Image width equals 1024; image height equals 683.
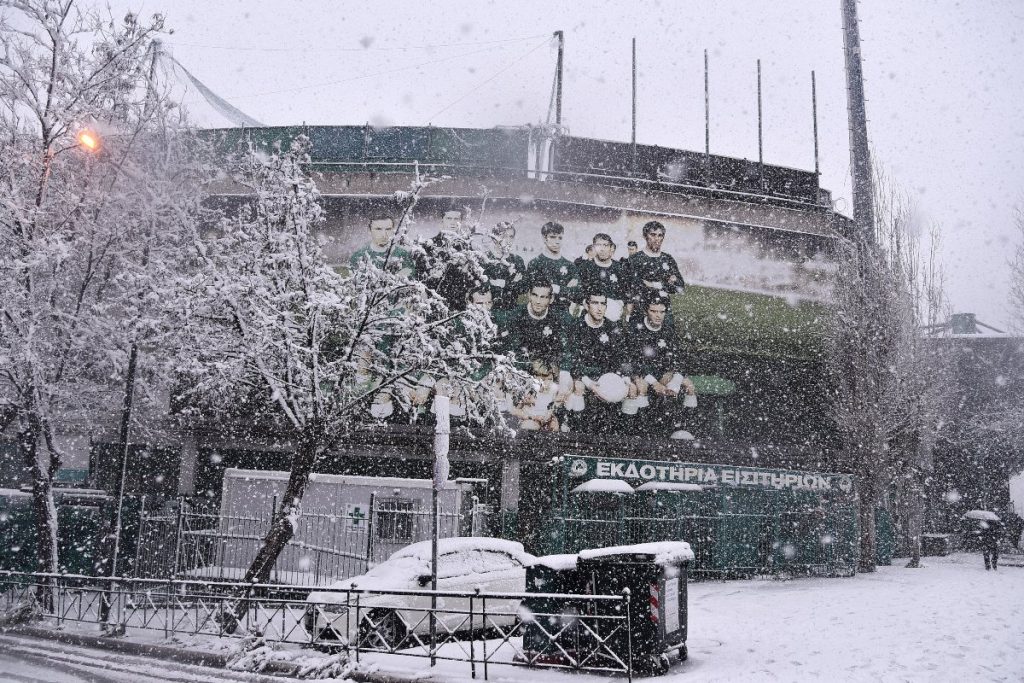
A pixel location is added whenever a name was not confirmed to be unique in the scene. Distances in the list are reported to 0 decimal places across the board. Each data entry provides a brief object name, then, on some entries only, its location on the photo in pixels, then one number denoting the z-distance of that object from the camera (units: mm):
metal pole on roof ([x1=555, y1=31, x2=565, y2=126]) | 30500
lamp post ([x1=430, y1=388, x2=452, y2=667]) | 9984
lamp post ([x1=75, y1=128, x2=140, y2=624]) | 12922
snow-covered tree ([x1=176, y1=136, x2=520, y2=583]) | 13258
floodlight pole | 26453
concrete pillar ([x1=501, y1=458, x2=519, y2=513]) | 24484
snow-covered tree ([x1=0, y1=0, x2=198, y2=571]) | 13531
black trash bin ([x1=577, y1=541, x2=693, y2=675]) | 8609
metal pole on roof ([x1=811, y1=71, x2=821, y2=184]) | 32531
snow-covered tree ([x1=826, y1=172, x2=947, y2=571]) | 22000
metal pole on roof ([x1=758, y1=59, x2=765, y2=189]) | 30953
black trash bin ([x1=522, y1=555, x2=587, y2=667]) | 8844
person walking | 19953
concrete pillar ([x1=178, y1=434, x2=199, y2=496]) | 24688
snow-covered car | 9914
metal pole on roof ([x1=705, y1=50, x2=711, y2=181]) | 30453
